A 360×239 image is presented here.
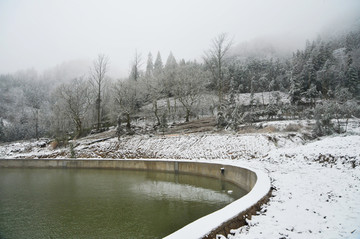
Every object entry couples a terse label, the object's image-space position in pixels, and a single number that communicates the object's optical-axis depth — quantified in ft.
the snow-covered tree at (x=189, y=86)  117.37
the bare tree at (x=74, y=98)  107.45
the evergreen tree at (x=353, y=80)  119.65
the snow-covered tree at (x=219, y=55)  88.28
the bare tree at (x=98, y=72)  121.39
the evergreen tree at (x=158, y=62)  239.15
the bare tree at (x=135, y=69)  139.46
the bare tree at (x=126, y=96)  105.81
